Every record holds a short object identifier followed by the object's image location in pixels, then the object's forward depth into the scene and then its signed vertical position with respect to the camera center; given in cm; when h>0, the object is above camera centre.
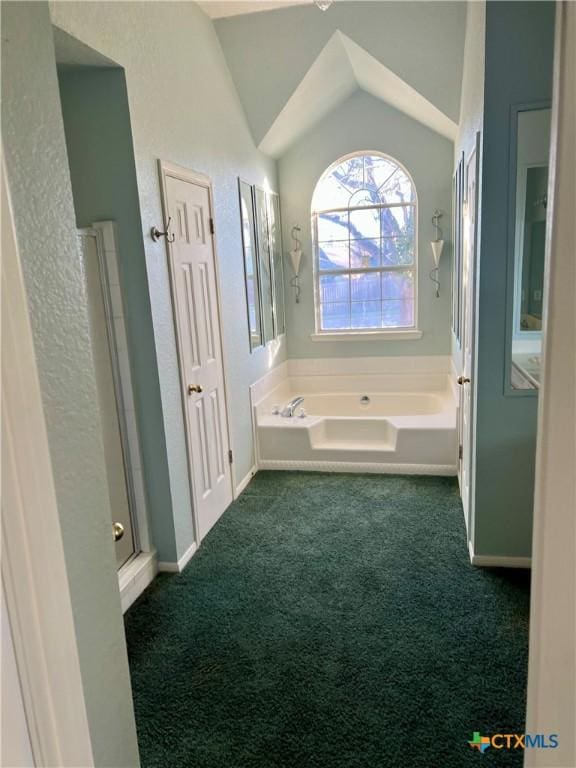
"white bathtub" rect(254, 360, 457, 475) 372 -127
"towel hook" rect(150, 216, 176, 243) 243 +23
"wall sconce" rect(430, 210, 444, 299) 456 +17
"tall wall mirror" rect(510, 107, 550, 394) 216 +11
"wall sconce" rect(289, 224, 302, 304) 493 +14
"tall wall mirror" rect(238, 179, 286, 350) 385 +11
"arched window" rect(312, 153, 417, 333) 475 +24
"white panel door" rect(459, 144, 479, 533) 259 -37
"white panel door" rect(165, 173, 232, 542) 271 -36
